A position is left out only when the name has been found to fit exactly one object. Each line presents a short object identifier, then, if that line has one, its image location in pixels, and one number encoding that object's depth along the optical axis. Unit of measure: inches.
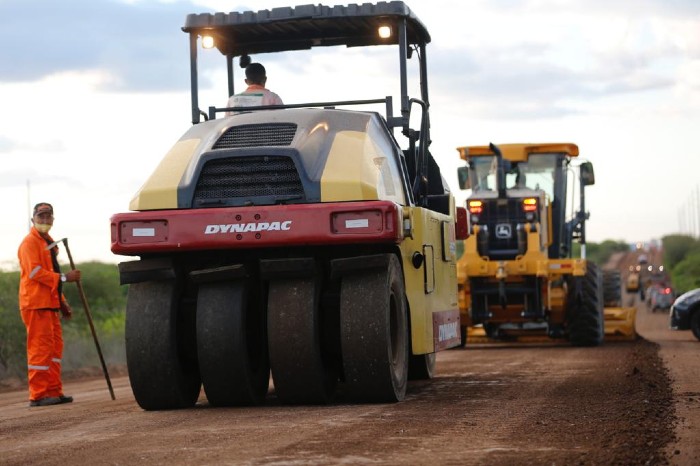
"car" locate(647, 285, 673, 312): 2241.9
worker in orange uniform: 466.6
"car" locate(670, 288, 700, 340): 976.9
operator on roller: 453.4
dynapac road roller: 379.2
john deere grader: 869.8
